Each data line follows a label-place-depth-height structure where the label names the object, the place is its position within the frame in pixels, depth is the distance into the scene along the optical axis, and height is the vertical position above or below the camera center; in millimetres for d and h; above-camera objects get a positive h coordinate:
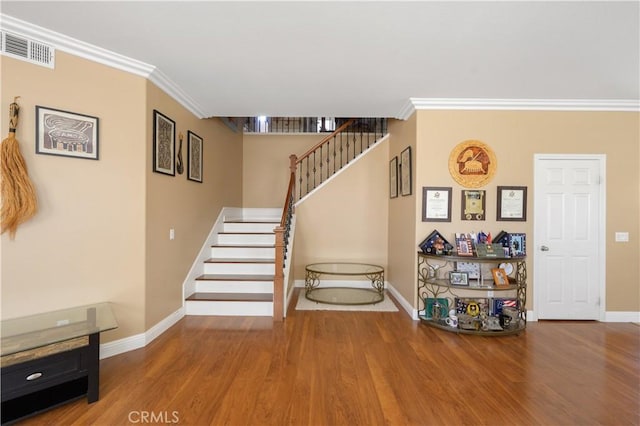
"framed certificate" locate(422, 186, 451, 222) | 3791 +136
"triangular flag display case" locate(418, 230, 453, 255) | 3595 -415
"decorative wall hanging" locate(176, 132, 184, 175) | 3689 +640
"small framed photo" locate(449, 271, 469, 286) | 3514 -808
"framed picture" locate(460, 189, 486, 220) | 3771 +100
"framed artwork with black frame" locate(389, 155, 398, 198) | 4777 +600
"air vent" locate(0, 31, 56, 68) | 2271 +1312
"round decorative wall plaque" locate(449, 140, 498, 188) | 3781 +640
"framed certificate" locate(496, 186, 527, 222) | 3760 +154
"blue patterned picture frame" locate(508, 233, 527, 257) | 3674 -391
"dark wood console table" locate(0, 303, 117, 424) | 1897 -1054
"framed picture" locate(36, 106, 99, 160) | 2416 +676
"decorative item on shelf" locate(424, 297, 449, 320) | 3625 -1218
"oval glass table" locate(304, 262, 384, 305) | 4535 -1366
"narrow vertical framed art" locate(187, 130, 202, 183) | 3992 +781
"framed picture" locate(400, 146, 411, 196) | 4082 +603
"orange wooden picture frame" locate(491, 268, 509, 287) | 3471 -793
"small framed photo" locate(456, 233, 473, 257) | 3551 -418
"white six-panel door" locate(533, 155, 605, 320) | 3787 -303
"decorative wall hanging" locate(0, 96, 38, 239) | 2215 +194
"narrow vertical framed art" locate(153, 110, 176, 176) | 3154 +778
